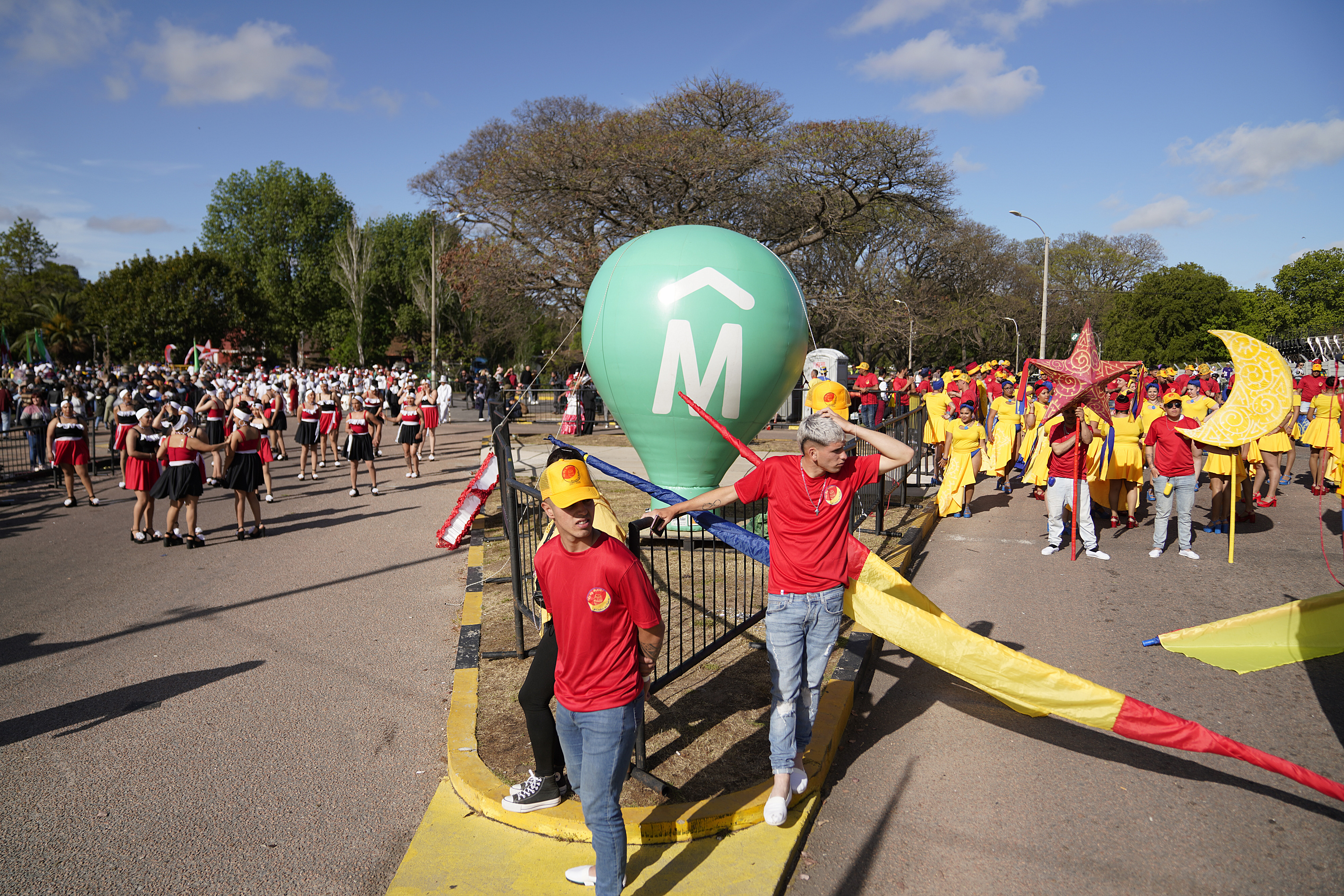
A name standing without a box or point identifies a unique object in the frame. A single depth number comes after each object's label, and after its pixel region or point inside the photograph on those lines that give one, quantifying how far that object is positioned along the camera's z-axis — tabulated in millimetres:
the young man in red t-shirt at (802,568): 3717
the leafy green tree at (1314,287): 49188
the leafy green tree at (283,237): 54406
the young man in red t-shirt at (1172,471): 8828
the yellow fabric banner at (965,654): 3959
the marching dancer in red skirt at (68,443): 11648
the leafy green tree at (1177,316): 50125
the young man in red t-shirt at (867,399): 18062
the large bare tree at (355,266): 49188
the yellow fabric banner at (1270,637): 4684
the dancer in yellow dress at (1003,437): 12742
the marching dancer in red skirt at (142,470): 9672
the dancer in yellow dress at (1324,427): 12117
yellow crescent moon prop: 6219
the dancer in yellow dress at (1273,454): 11352
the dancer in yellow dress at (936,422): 13453
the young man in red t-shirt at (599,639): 2895
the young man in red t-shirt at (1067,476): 8484
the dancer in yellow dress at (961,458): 10547
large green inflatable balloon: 8117
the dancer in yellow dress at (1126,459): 10102
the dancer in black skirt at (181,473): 9328
